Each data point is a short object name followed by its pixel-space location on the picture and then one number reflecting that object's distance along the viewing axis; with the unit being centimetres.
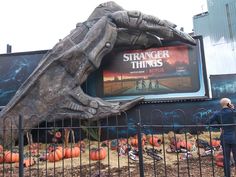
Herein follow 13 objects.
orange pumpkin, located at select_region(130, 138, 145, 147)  789
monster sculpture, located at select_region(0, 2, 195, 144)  935
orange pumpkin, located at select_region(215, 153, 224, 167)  609
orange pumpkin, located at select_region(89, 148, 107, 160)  682
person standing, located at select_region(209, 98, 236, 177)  539
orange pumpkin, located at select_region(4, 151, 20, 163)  712
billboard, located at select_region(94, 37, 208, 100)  1091
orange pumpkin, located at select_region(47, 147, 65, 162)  684
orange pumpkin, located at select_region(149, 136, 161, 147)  815
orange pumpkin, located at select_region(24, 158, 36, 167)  638
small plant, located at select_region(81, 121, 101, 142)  920
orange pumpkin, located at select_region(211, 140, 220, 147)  773
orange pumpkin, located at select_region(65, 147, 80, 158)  723
